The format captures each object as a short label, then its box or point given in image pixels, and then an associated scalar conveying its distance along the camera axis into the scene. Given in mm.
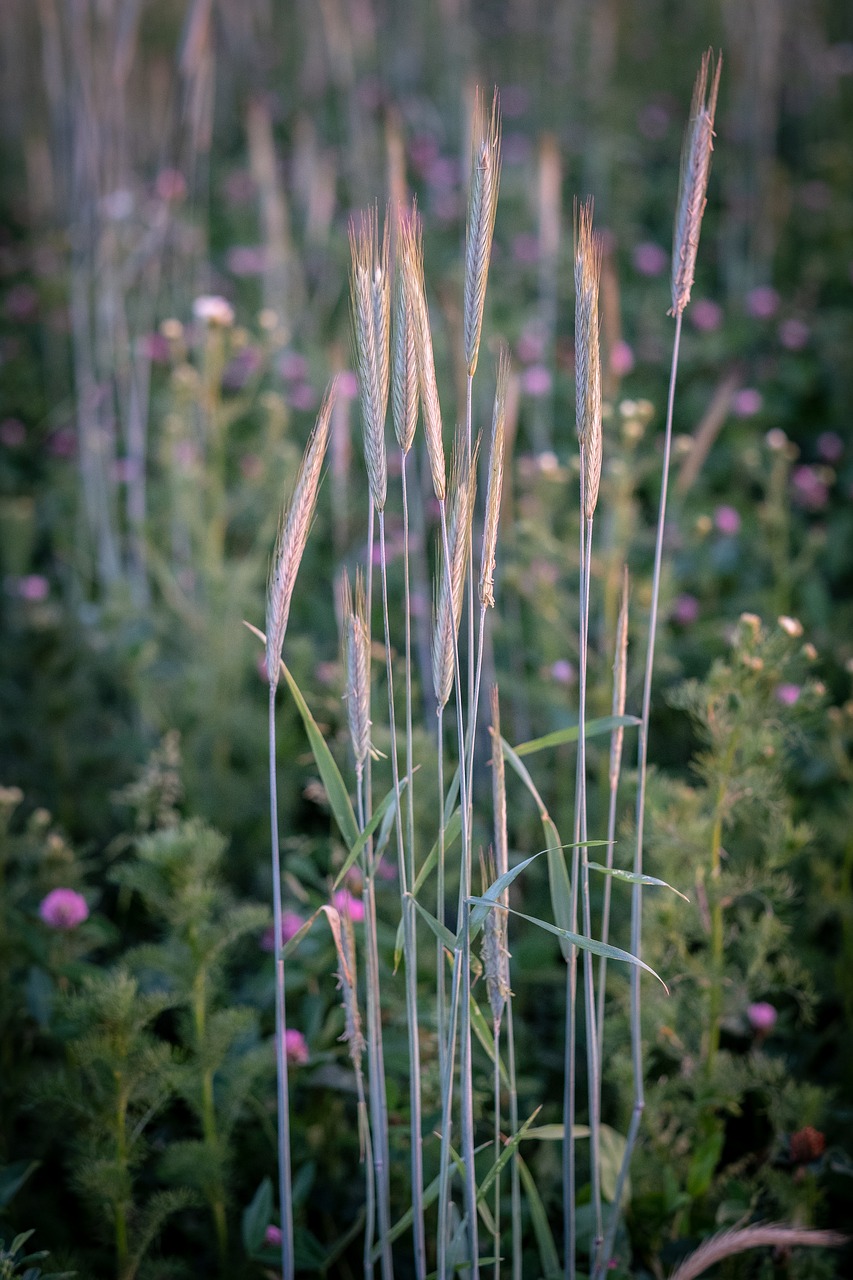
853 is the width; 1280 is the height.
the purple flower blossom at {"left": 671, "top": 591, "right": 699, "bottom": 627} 1862
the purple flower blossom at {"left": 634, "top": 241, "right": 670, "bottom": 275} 2955
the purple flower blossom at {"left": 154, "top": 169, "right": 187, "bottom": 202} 1749
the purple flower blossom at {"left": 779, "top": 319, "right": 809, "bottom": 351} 2711
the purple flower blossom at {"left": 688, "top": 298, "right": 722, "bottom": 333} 2715
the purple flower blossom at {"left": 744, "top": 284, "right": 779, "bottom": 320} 2764
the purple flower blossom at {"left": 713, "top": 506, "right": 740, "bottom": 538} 1927
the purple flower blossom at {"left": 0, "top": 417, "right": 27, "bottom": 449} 2701
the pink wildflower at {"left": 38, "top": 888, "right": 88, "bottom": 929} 1118
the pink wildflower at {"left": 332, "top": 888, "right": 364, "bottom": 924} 922
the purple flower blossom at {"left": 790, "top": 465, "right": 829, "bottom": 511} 2049
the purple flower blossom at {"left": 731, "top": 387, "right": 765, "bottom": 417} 2275
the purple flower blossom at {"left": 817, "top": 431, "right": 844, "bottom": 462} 2338
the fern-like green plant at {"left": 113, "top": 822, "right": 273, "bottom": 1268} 948
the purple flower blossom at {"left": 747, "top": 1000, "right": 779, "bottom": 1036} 1150
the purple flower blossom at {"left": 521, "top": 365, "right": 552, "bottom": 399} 2094
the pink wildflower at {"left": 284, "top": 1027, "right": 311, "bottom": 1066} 1027
